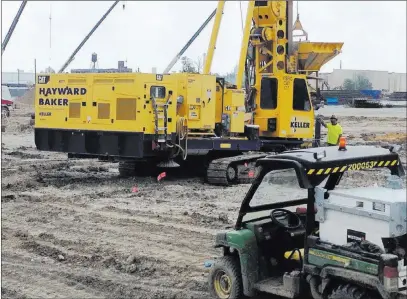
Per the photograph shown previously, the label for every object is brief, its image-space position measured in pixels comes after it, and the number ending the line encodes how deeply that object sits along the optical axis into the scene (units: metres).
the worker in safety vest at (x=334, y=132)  16.88
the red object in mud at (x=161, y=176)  15.78
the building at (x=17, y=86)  46.07
